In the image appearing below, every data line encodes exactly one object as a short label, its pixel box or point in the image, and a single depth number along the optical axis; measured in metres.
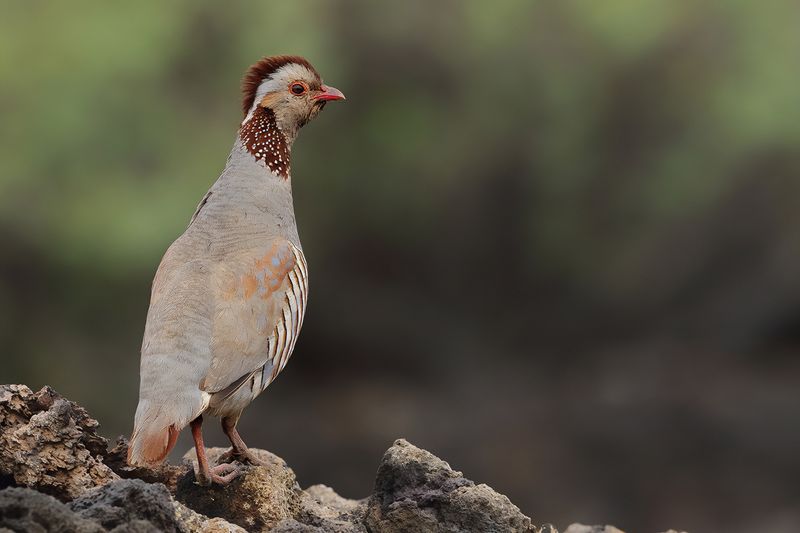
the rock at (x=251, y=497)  9.95
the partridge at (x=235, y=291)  10.45
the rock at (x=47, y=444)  9.37
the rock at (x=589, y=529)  11.78
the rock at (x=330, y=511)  10.09
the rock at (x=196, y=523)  8.47
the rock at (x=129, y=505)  7.75
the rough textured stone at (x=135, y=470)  10.38
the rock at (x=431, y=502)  9.50
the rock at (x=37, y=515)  7.15
